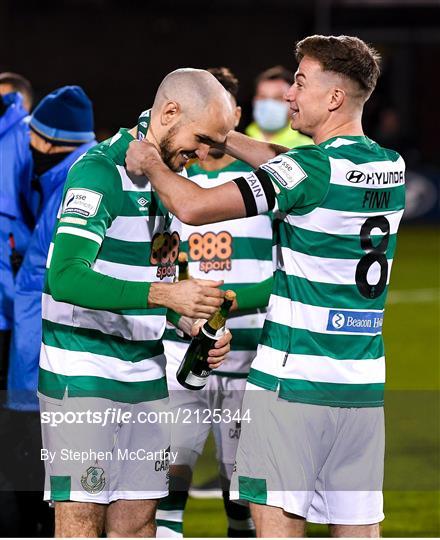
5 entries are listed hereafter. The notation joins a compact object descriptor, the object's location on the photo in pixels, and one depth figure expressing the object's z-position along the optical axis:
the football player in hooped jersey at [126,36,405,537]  8.05
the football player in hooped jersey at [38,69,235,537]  7.95
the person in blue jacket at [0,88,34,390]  11.54
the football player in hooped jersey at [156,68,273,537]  11.48
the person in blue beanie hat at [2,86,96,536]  10.84
